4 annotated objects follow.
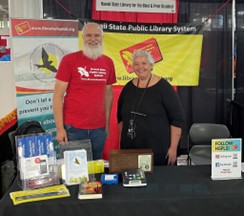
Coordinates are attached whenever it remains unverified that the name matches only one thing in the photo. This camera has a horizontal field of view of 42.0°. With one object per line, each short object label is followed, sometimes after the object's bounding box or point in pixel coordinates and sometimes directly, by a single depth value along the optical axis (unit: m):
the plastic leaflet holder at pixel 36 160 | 1.45
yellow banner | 3.65
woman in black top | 2.12
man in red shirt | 2.31
